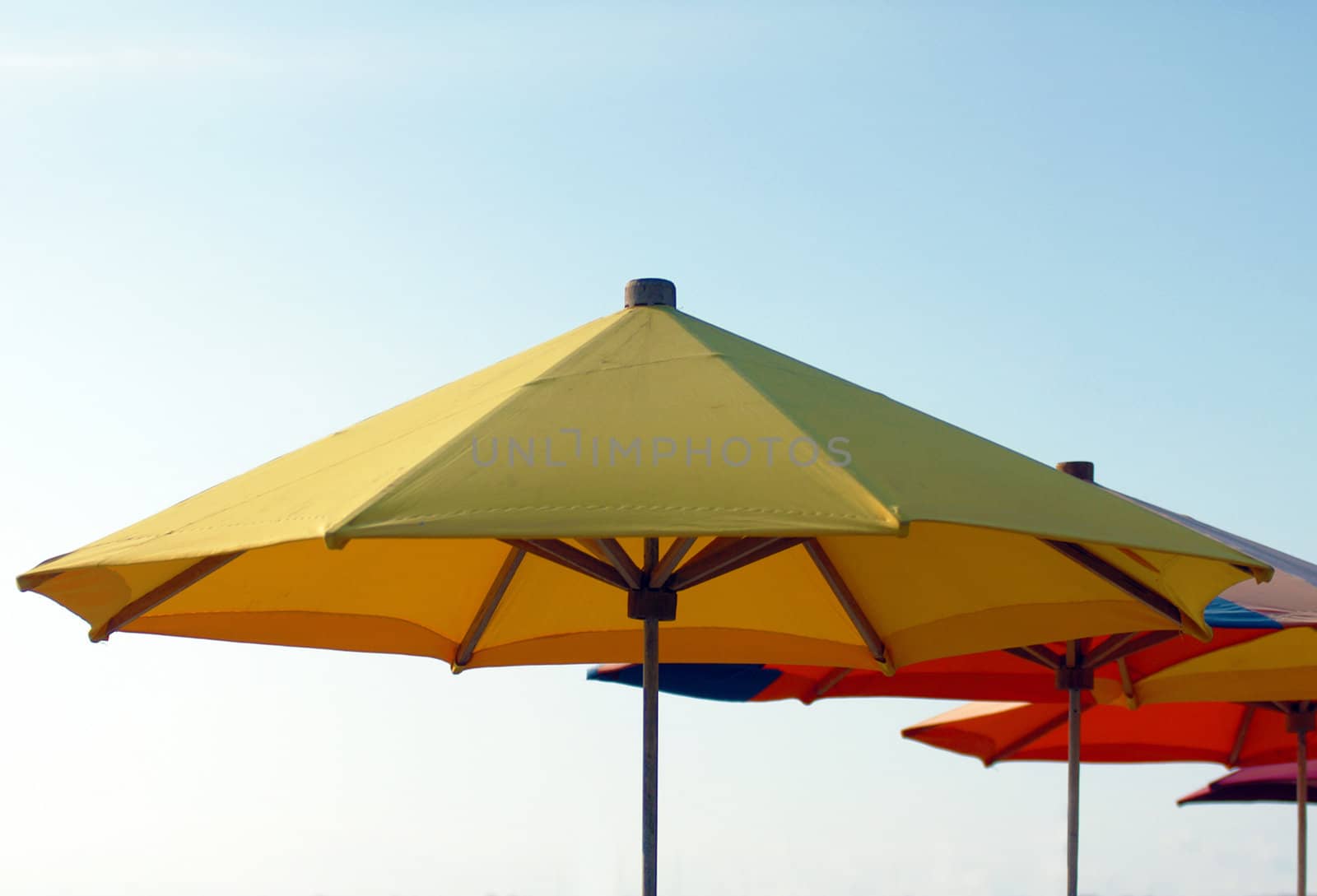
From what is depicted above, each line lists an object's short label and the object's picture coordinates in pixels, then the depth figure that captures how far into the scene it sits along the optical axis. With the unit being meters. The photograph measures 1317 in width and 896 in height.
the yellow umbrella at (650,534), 3.30
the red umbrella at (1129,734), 9.20
